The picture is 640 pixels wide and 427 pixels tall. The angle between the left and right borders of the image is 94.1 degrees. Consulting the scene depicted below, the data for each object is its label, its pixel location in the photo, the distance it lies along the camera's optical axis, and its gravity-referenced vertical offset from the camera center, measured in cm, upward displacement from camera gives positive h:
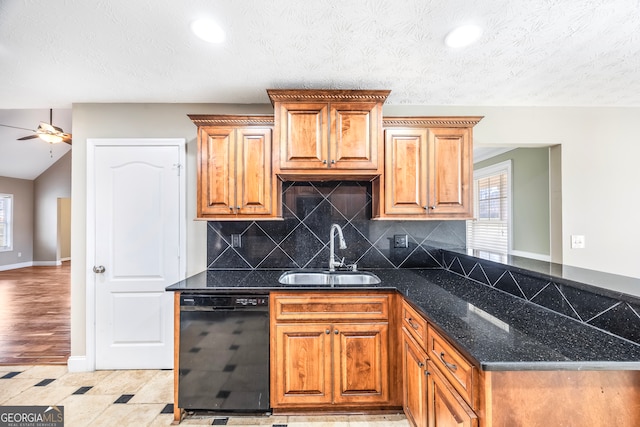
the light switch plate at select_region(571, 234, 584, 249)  270 -23
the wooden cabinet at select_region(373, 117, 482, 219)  234 +37
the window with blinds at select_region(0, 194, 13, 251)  788 -11
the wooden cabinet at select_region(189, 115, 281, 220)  230 +40
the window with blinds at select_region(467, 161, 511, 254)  449 +12
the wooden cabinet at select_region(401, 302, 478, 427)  113 -74
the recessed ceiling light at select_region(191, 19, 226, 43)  162 +105
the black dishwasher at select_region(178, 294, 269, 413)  195 -89
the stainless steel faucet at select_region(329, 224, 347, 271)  244 -28
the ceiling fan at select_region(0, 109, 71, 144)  439 +125
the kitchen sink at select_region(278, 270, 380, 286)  248 -52
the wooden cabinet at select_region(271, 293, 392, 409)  196 -95
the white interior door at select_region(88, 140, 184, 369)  260 -31
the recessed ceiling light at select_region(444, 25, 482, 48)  167 +104
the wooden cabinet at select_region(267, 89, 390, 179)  225 +62
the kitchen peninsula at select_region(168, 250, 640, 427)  100 -53
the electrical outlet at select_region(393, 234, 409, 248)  271 -23
